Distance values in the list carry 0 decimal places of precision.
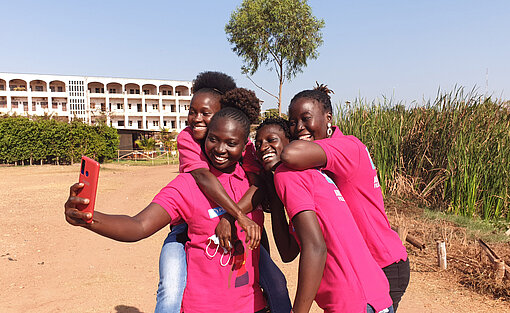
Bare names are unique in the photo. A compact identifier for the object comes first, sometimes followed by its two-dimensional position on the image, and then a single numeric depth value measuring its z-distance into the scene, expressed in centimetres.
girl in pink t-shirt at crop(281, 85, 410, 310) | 185
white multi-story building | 5850
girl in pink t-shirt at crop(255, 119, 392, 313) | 174
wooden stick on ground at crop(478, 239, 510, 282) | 532
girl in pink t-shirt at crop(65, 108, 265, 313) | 212
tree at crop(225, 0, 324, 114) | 2184
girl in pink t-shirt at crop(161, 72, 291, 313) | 215
